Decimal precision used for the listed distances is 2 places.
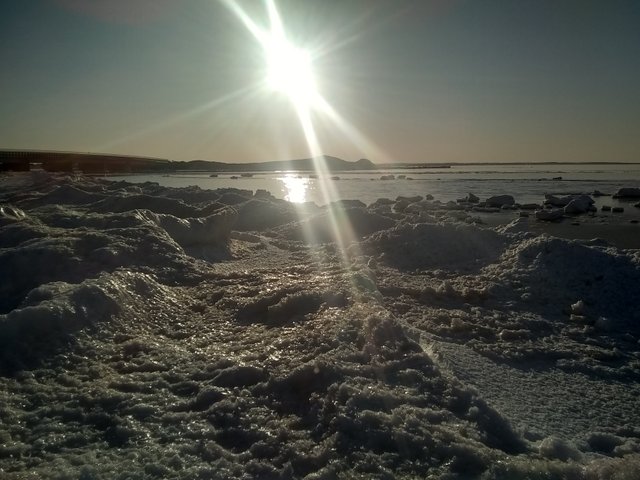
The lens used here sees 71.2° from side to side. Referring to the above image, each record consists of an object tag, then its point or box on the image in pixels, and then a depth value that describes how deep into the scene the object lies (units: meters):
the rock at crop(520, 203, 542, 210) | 20.96
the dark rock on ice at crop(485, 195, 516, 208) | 22.56
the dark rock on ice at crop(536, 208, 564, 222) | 16.37
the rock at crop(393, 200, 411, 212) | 18.39
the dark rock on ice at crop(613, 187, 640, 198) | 26.22
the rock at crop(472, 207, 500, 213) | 19.92
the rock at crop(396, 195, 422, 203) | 22.12
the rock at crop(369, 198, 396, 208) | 21.74
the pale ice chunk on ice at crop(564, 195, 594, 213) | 18.53
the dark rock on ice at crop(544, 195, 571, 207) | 21.63
